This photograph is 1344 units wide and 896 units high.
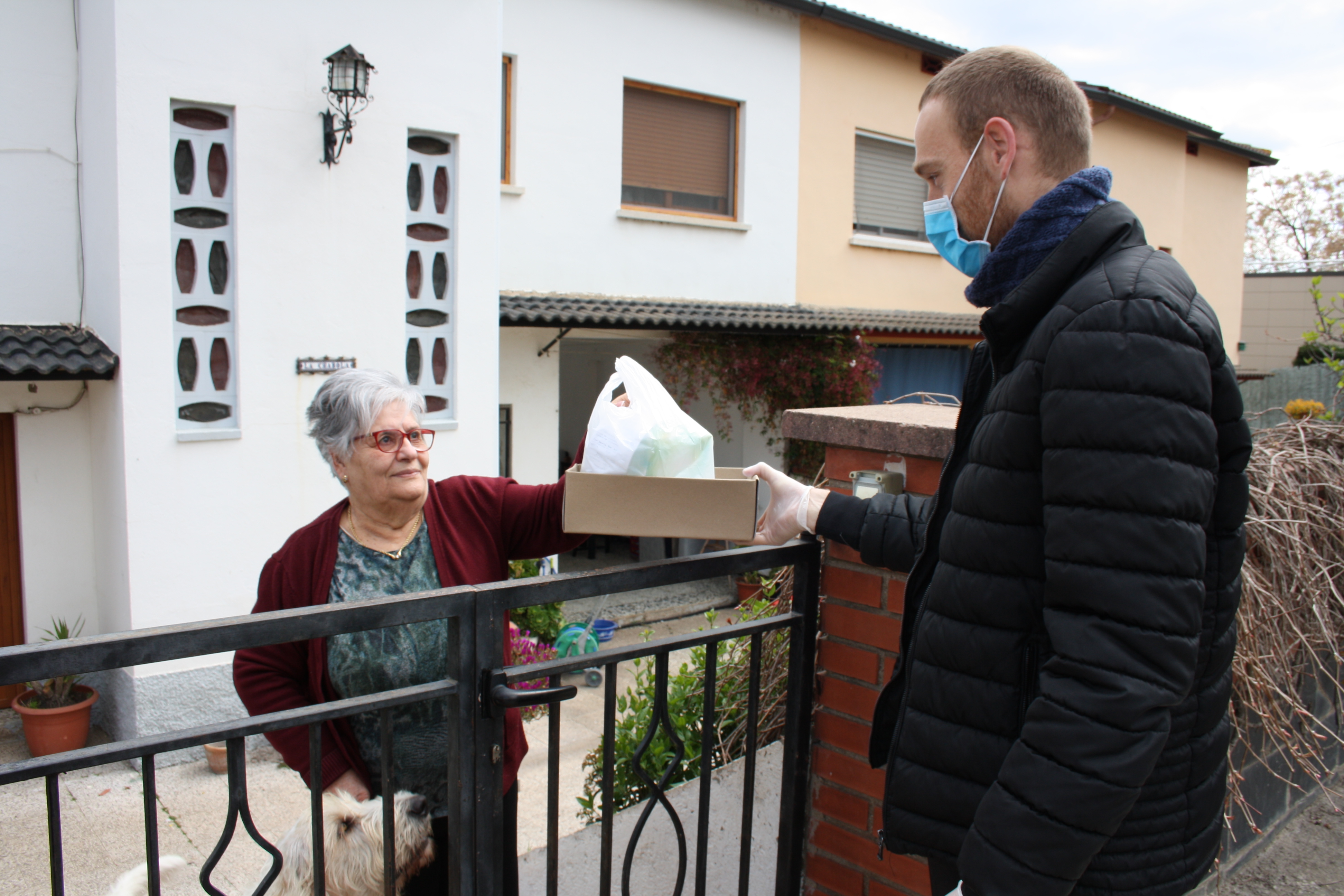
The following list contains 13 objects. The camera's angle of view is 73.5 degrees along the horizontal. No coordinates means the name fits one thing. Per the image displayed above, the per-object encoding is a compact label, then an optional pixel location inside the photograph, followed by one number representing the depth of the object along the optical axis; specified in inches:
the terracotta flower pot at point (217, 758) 220.4
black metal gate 46.8
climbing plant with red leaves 384.2
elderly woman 80.4
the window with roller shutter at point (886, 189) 453.1
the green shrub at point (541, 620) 302.2
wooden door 233.8
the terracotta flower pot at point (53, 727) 221.8
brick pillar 82.3
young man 45.1
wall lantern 224.7
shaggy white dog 75.9
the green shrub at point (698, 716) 107.1
